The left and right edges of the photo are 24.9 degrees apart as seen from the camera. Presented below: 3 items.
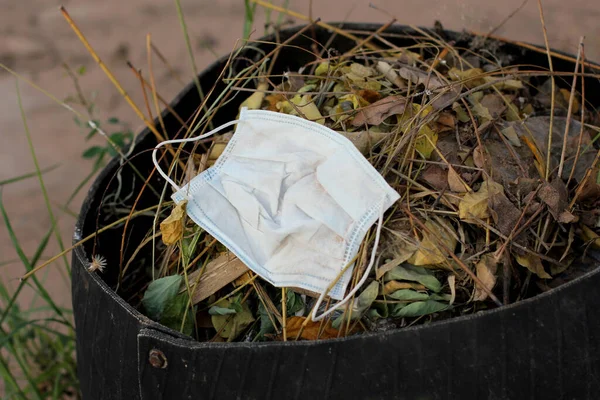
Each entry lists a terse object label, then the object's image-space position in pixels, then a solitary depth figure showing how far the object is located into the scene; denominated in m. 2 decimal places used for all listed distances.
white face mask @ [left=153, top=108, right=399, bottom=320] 1.04
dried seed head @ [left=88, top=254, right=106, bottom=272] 1.05
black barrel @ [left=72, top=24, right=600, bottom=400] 0.96
